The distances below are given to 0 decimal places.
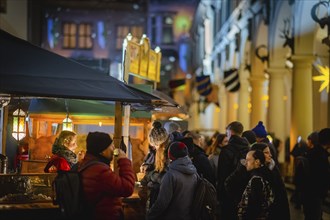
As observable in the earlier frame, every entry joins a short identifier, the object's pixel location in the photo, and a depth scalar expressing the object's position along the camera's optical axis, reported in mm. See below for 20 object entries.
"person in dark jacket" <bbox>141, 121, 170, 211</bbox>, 7484
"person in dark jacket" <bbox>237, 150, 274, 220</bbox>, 6980
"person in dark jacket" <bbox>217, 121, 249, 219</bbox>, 8977
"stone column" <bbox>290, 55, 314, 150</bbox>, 18016
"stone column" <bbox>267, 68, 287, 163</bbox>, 21656
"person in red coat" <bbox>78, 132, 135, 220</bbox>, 5781
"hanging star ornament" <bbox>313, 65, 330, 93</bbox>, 15523
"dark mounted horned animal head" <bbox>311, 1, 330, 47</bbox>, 13625
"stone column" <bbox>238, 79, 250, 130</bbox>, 27844
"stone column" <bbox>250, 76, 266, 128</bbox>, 24969
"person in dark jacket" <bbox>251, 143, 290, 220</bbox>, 7082
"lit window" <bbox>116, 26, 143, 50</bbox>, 52491
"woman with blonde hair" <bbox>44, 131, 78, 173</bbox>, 8055
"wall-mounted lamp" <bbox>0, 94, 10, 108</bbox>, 8714
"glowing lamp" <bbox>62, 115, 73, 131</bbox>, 11328
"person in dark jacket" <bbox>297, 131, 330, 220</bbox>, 9273
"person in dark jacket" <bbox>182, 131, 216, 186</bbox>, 8812
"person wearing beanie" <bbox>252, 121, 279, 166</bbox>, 10203
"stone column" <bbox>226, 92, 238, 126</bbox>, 32156
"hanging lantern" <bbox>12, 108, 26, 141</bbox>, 10711
